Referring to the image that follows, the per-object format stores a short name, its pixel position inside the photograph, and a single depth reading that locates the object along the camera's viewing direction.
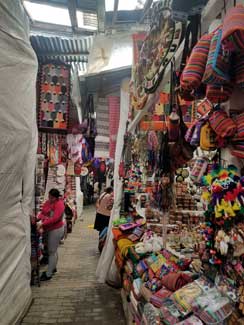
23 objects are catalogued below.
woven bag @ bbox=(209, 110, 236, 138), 1.25
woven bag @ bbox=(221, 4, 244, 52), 0.96
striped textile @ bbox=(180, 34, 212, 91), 1.30
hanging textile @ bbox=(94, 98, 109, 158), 6.21
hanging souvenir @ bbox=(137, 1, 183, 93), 1.95
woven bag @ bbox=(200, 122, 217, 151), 1.39
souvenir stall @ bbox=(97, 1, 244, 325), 1.21
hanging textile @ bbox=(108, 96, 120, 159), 5.75
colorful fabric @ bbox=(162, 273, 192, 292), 1.91
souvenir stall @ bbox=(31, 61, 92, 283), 4.70
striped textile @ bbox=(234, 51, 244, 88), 1.17
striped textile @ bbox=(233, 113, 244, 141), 1.22
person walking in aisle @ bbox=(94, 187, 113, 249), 6.71
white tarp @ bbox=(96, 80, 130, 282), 4.94
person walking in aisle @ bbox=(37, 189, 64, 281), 5.16
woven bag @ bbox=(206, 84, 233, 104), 1.27
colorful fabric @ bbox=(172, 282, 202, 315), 1.48
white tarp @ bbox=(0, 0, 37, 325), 2.54
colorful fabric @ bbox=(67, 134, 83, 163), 7.07
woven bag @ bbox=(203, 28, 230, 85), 1.15
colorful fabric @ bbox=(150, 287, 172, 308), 1.93
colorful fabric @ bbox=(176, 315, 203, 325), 1.36
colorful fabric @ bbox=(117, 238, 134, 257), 3.59
